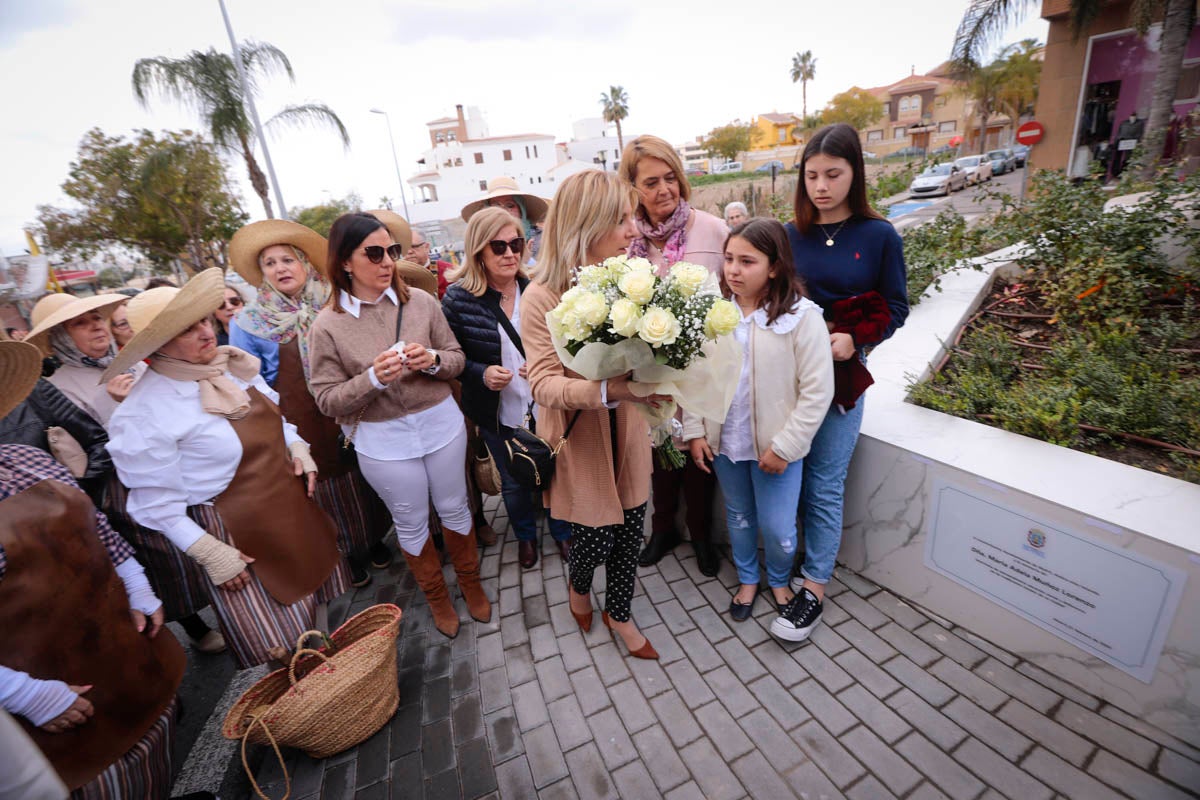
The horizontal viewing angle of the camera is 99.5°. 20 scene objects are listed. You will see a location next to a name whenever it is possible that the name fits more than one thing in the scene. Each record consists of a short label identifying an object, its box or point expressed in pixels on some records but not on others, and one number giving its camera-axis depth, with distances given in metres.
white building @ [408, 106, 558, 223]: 56.84
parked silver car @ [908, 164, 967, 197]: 23.03
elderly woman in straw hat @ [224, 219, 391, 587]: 3.22
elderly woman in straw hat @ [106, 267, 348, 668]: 2.09
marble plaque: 1.98
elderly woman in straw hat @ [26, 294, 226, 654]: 2.62
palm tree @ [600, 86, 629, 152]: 60.09
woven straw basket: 2.09
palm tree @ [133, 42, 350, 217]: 12.82
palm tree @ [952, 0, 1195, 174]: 9.20
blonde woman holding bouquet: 2.06
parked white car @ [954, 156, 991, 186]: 24.28
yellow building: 73.81
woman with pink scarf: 2.96
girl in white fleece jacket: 2.37
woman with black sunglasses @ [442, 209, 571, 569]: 2.80
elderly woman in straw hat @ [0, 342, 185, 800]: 1.55
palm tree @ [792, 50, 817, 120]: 57.75
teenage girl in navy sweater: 2.49
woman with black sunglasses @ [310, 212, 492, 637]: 2.57
